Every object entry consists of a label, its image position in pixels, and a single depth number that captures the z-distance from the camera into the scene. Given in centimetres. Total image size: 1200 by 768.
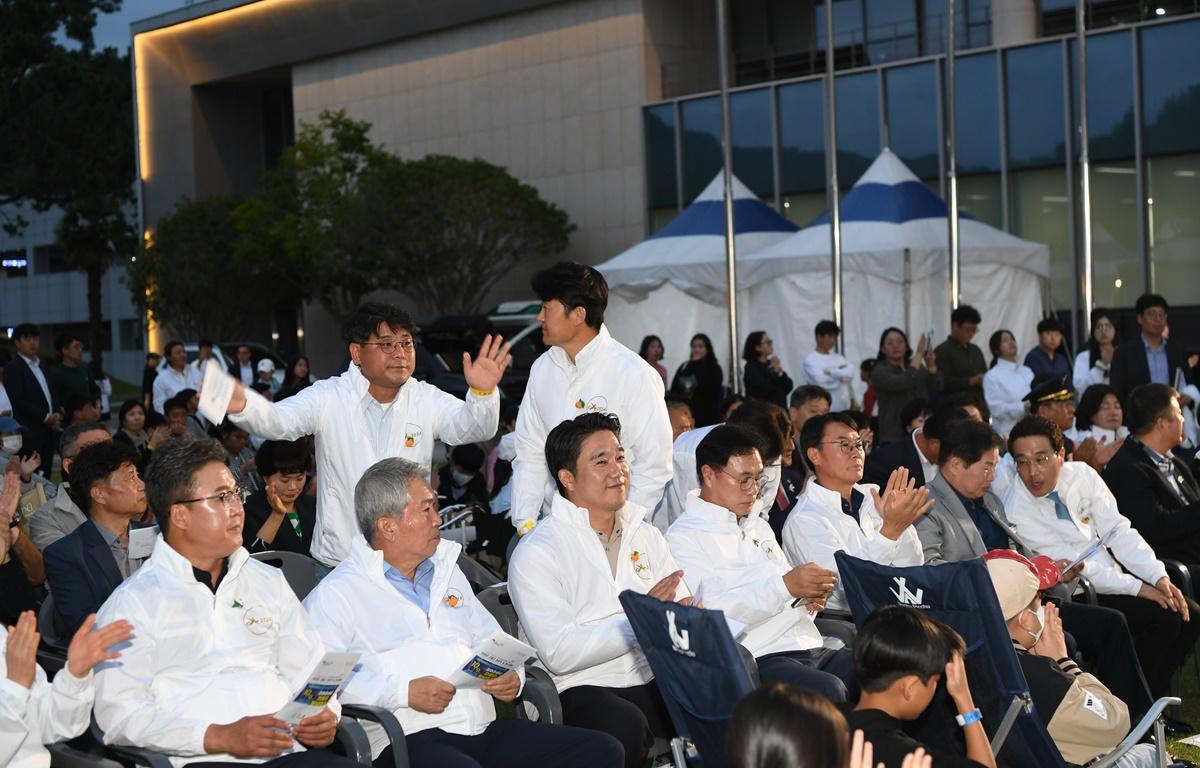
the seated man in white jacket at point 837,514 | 580
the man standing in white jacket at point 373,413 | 593
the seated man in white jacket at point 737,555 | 535
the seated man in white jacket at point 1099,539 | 670
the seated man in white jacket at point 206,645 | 407
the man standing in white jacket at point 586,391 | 591
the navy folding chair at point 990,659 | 428
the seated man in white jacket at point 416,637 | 454
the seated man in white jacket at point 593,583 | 491
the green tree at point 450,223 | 3281
